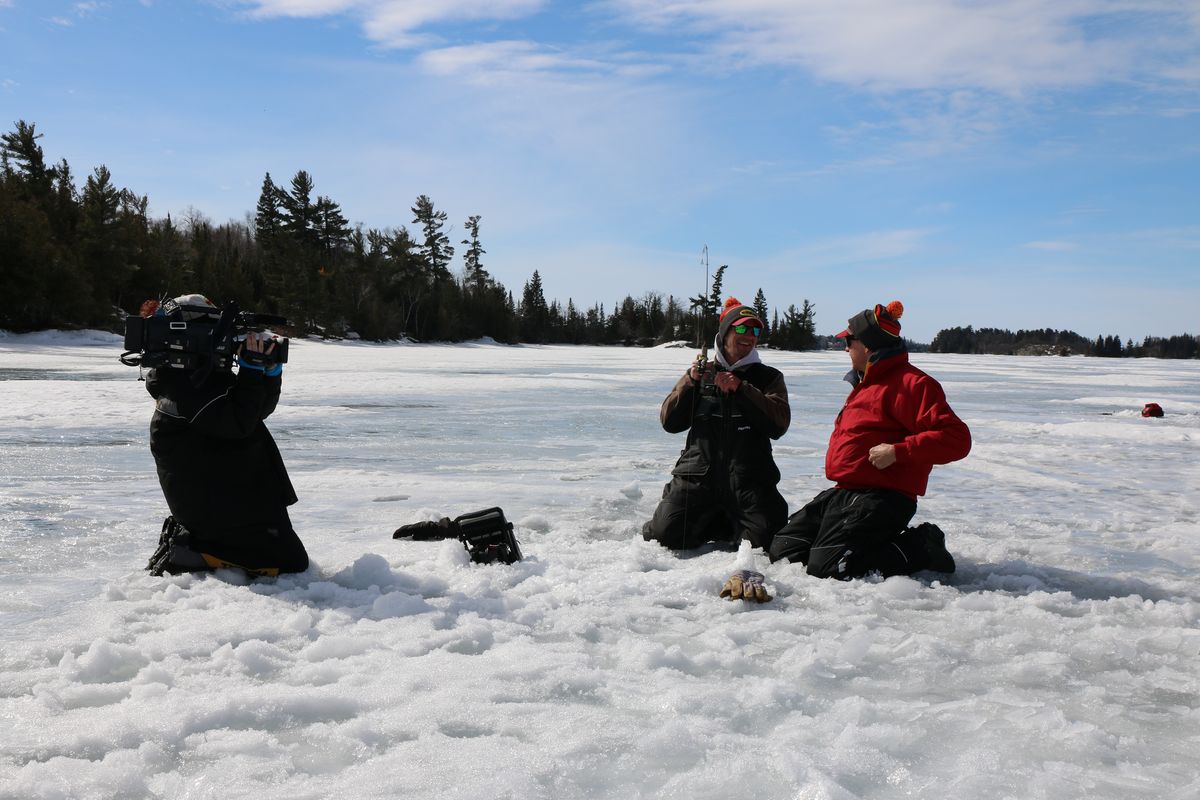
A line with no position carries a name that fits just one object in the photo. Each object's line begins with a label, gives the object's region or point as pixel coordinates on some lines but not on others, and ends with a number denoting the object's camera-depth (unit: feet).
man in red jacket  12.84
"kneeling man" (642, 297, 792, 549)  15.03
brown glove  12.10
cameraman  11.76
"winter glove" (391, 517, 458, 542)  15.43
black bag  13.92
